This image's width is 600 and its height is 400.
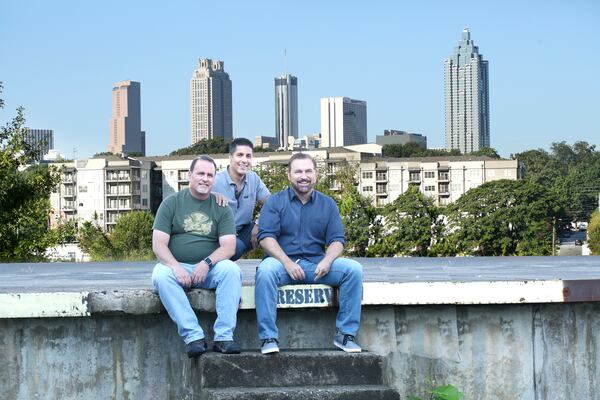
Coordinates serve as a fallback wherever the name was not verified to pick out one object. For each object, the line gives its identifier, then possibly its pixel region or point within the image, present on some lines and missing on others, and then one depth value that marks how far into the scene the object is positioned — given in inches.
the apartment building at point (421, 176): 7204.7
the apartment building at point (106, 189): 7416.3
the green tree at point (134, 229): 5364.2
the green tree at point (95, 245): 4141.7
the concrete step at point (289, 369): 275.1
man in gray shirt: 349.7
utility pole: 4357.8
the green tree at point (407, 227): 4244.6
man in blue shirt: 285.9
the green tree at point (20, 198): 930.1
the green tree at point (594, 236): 3972.0
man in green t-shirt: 282.5
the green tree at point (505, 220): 4441.4
